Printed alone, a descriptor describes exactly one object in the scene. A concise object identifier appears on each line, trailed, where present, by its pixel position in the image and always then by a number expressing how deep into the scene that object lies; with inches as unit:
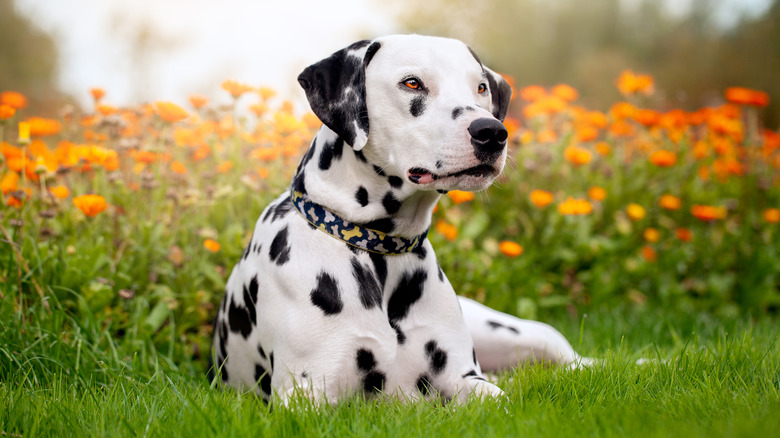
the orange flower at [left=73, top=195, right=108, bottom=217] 136.7
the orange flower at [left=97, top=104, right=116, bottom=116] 161.8
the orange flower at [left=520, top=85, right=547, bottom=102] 245.8
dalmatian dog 98.7
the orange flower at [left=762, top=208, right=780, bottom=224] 237.3
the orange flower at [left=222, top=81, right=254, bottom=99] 175.6
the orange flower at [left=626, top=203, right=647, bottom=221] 215.6
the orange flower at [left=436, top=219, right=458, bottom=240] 184.7
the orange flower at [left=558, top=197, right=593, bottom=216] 195.9
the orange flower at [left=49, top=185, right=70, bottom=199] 147.5
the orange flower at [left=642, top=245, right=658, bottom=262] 235.8
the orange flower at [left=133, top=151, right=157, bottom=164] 161.3
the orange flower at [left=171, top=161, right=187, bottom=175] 174.6
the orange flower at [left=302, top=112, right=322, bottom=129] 188.4
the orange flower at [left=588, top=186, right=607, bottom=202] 212.2
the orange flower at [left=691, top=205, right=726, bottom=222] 224.7
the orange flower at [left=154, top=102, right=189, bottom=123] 158.9
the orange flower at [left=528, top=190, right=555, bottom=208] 196.5
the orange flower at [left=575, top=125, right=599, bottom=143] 235.5
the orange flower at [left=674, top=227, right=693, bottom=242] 230.7
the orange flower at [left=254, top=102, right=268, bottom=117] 192.2
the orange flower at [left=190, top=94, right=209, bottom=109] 180.7
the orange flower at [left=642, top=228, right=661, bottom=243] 221.1
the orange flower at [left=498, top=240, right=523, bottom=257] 184.5
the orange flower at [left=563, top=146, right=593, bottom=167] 212.1
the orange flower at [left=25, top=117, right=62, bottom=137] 167.8
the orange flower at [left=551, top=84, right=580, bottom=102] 237.9
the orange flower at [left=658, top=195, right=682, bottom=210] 220.4
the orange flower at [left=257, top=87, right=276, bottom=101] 185.3
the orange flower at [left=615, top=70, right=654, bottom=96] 246.7
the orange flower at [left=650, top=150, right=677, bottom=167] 227.8
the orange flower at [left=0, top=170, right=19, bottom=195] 146.9
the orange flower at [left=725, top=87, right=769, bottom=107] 253.1
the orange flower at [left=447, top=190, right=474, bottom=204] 159.6
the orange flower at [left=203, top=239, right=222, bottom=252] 152.4
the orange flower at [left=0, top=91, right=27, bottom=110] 169.2
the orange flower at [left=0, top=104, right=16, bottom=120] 145.9
